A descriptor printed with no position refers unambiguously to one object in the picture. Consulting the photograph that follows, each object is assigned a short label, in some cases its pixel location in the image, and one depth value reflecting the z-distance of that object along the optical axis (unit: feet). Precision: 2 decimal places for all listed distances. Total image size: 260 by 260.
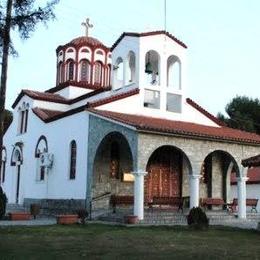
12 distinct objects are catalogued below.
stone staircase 61.93
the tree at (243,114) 149.07
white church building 67.15
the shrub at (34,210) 69.72
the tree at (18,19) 36.34
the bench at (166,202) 69.21
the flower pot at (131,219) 59.82
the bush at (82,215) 56.85
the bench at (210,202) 75.31
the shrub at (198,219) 51.83
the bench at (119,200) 68.59
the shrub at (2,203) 64.92
